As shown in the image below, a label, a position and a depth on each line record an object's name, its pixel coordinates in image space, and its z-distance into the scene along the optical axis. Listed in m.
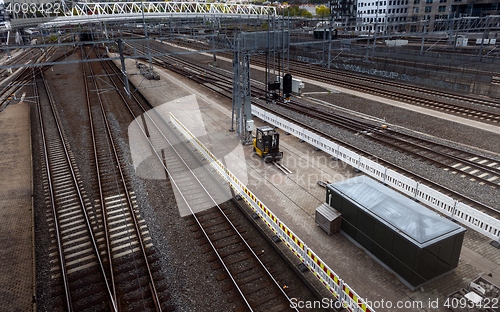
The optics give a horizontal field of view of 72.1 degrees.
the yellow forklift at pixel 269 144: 17.92
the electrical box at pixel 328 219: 12.16
